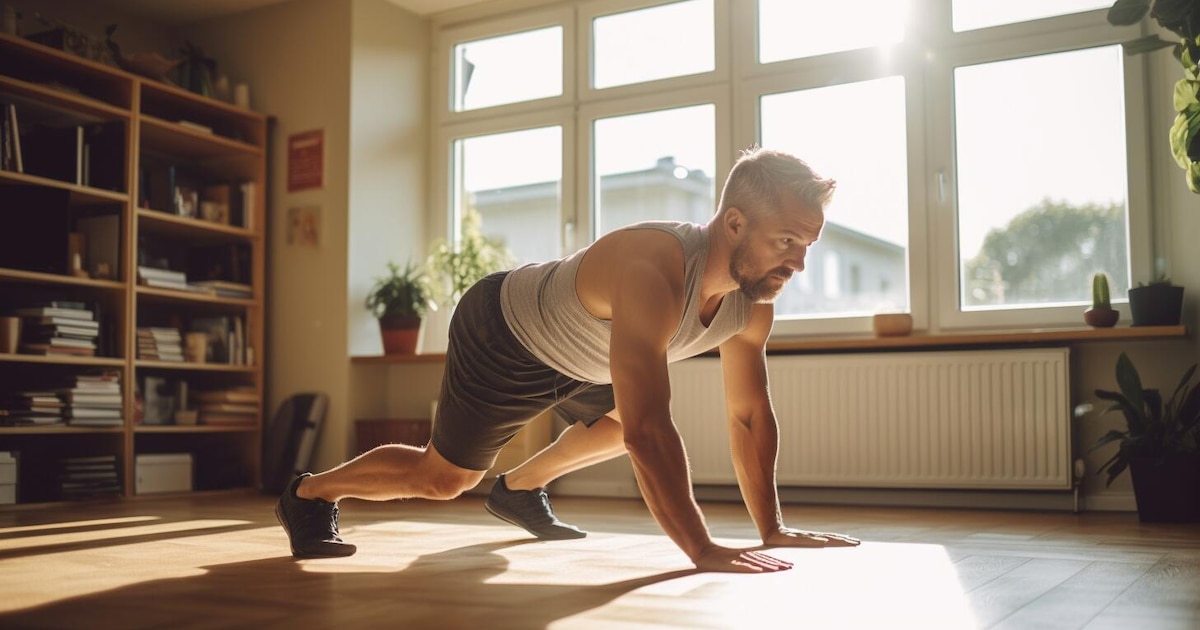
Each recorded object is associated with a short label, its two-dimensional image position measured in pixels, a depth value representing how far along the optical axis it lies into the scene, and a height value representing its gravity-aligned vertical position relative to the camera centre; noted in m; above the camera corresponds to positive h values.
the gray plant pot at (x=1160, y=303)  3.83 +0.23
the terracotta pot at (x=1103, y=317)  3.93 +0.19
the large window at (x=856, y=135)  4.24 +1.04
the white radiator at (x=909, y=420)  4.05 -0.19
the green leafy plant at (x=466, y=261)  5.24 +0.55
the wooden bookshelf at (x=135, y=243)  4.50 +0.62
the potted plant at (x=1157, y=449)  3.48 -0.26
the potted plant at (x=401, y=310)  5.17 +0.31
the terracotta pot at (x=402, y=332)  5.16 +0.20
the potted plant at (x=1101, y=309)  3.93 +0.22
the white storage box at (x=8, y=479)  4.30 -0.40
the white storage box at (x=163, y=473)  4.87 -0.44
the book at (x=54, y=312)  4.48 +0.27
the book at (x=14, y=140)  4.42 +0.96
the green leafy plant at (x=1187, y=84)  3.04 +0.82
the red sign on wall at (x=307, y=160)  5.41 +1.07
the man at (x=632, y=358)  1.93 +0.03
